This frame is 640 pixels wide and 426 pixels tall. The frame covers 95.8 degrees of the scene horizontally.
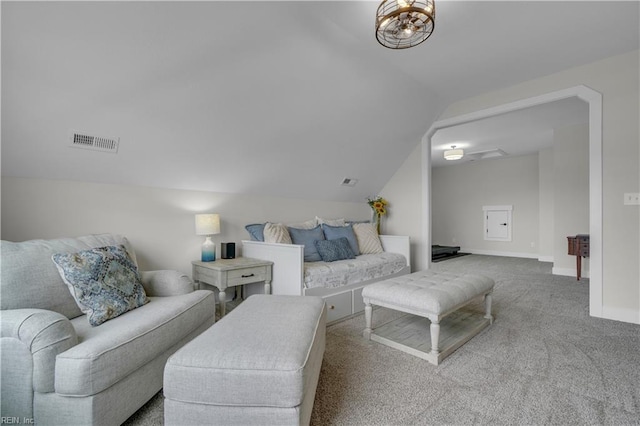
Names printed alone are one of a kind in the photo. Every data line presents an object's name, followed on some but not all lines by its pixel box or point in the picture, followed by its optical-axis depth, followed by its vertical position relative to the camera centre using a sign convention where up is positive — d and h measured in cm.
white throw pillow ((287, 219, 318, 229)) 354 -13
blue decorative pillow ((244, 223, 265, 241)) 307 -18
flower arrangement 447 +14
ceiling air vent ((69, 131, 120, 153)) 203 +52
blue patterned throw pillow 152 -39
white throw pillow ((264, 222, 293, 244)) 295 -20
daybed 256 -57
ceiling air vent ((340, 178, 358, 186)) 412 +48
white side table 240 -51
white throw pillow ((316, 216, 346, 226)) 373 -8
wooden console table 411 -46
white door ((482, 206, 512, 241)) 707 -18
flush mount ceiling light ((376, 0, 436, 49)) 169 +121
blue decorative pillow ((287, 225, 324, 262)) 317 -28
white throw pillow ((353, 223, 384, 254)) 373 -31
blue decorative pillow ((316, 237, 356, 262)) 317 -39
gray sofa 113 -58
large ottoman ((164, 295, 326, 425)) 108 -64
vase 447 -8
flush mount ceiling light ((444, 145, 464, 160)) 547 +118
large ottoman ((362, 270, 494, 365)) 194 -65
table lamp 272 -14
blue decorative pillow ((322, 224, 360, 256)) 353 -23
